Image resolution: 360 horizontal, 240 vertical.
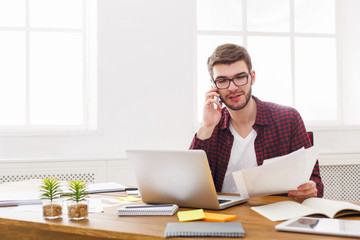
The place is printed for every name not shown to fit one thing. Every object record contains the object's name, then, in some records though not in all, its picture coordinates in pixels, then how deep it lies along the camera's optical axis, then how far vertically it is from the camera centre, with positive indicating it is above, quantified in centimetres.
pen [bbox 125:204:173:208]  144 -26
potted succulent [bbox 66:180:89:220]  134 -24
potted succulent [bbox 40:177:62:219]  137 -24
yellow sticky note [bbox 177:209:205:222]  129 -27
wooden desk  115 -28
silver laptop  140 -17
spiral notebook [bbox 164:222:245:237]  110 -26
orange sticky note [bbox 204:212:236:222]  129 -27
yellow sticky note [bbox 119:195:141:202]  170 -28
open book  130 -26
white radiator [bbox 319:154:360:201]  344 -39
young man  203 +1
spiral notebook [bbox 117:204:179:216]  140 -27
